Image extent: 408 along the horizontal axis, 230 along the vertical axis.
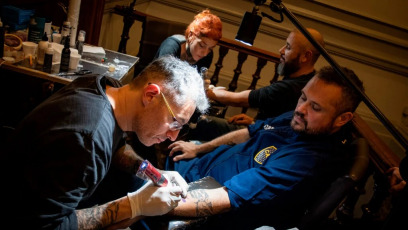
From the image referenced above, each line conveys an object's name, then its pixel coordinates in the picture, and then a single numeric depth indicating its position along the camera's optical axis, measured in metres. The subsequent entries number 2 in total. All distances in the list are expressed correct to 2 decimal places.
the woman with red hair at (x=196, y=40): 2.77
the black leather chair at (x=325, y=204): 1.35
